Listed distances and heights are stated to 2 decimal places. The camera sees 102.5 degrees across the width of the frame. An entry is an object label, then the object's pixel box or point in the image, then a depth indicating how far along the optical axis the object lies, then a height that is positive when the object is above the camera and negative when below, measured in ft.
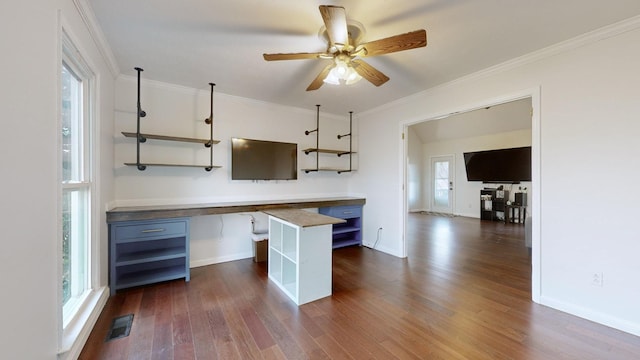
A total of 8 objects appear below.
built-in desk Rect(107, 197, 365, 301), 8.41 -2.02
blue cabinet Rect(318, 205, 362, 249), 13.73 -2.69
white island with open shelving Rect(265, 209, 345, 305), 7.95 -2.56
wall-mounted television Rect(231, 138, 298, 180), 11.89 +0.92
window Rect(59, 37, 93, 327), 6.09 -0.09
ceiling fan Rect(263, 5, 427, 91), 5.33 +3.14
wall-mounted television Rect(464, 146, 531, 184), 21.06 +1.19
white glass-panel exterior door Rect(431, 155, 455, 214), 27.02 -0.54
